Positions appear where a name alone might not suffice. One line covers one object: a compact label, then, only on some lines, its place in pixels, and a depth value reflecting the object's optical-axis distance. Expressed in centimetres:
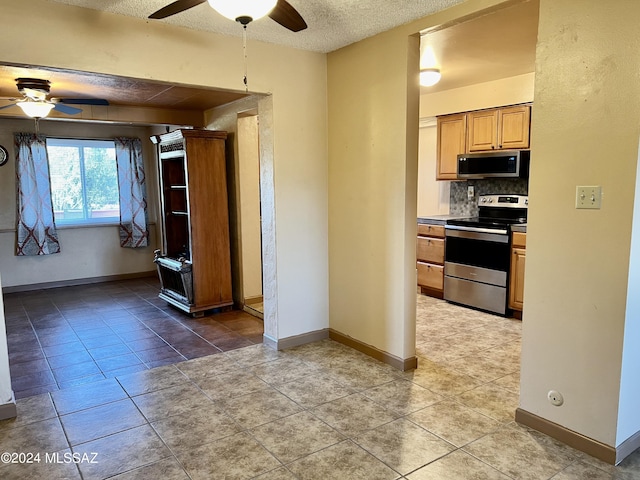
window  632
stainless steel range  450
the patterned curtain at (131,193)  659
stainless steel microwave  462
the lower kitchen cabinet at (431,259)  519
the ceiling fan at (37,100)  396
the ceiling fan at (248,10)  180
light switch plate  208
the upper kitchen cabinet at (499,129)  453
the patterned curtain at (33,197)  583
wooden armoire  468
